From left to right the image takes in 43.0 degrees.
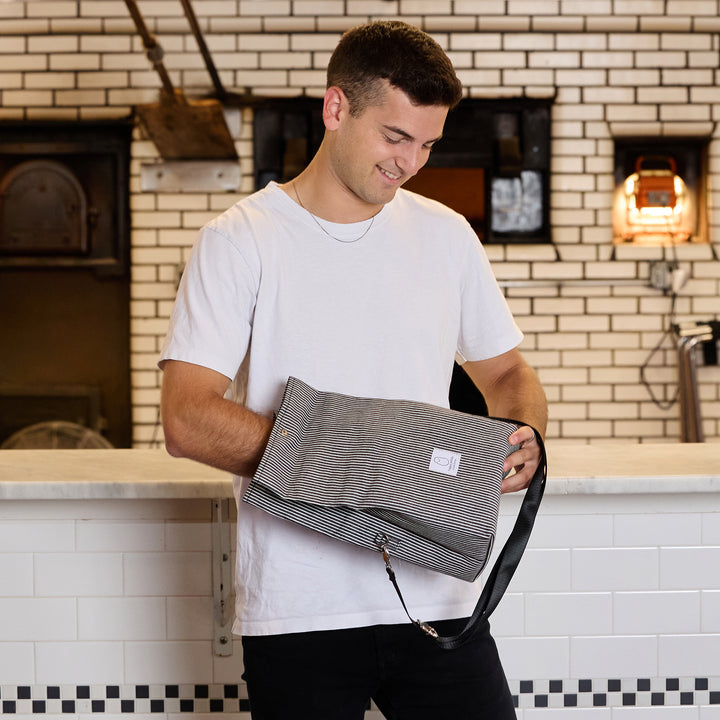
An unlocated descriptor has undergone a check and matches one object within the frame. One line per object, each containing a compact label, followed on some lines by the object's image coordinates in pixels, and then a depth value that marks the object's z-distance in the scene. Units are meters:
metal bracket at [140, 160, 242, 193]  5.03
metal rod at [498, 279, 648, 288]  5.07
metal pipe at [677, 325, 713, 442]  4.79
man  1.52
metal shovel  4.37
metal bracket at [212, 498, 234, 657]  2.27
